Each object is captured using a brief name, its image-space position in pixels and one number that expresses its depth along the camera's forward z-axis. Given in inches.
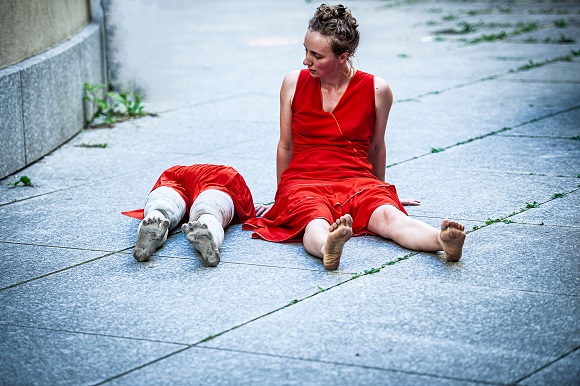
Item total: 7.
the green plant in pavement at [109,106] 506.2
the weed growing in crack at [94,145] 449.8
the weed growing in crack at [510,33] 860.7
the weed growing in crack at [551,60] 676.8
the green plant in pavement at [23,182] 373.8
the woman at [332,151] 292.6
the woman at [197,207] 272.3
